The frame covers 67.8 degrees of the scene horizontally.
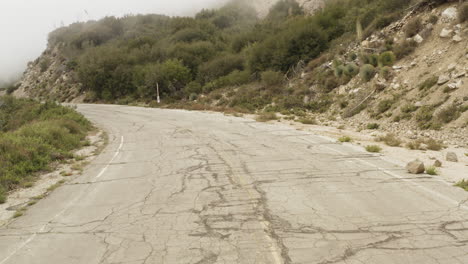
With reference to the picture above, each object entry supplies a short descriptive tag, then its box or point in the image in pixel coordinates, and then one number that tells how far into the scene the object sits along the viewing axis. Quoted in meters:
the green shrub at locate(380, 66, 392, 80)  18.20
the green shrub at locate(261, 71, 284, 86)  27.42
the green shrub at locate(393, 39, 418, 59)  18.77
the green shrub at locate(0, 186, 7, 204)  8.20
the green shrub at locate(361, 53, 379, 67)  20.19
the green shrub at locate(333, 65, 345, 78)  21.84
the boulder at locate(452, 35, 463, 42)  16.31
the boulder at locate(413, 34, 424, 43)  18.66
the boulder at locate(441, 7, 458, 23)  17.80
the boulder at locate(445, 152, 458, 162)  9.22
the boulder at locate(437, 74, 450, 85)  14.53
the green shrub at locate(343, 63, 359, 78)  21.19
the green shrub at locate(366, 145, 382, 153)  10.45
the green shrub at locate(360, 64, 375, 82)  19.50
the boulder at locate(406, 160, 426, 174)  7.91
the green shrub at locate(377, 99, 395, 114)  15.95
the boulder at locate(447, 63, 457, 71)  14.91
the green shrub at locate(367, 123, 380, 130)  14.92
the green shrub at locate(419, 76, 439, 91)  15.09
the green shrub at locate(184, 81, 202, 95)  35.72
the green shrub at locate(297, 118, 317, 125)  17.72
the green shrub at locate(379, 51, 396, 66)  18.91
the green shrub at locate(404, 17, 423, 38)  19.45
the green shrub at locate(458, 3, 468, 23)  16.84
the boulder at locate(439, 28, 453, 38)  17.22
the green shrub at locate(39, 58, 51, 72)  65.88
